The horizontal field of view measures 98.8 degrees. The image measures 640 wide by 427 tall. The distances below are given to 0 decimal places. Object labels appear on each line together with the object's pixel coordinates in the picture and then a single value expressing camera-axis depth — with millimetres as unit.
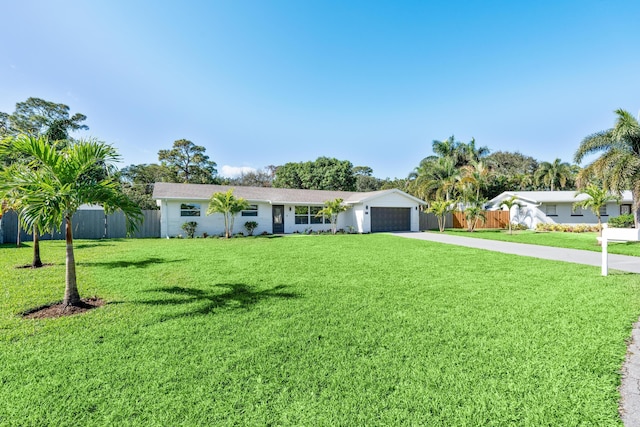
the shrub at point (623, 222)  19344
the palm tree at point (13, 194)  3976
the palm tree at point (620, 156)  13336
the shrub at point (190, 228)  17719
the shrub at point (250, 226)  19125
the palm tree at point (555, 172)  36938
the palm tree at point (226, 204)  16906
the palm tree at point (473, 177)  24766
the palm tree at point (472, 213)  21891
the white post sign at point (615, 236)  6093
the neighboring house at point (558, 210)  24703
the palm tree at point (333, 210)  19822
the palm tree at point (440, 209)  21716
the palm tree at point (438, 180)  27647
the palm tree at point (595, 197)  15969
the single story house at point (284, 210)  17969
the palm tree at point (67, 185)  3994
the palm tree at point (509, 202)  21153
